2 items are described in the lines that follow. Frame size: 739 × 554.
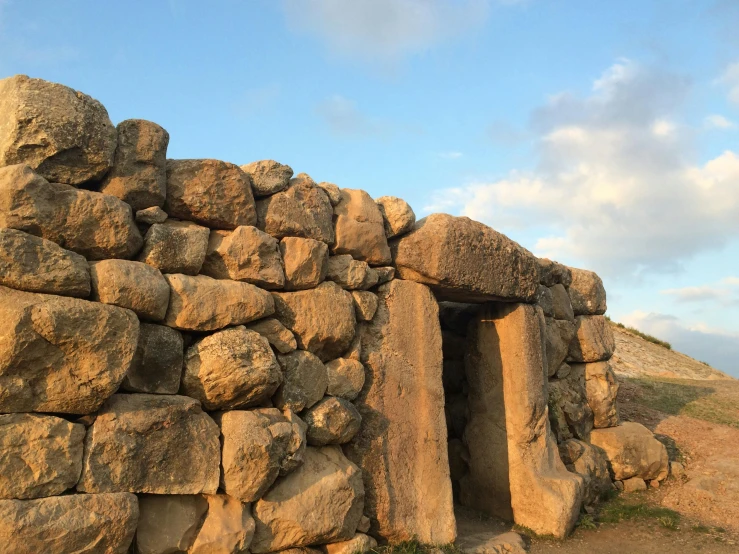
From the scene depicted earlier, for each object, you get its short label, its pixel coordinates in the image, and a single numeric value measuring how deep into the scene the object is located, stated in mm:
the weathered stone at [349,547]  4441
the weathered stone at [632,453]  7680
